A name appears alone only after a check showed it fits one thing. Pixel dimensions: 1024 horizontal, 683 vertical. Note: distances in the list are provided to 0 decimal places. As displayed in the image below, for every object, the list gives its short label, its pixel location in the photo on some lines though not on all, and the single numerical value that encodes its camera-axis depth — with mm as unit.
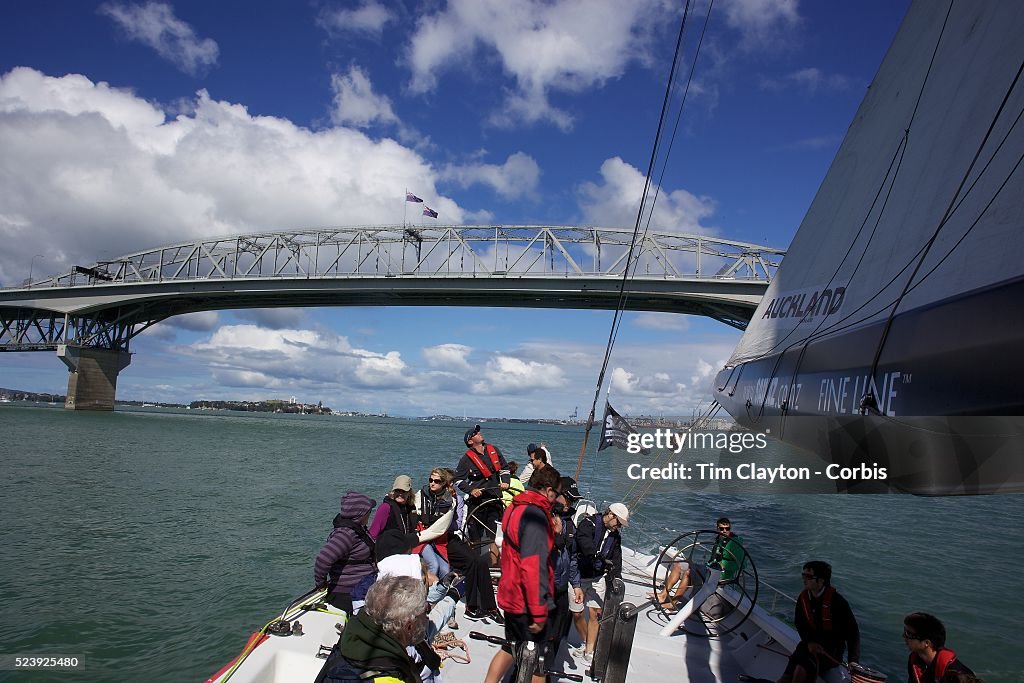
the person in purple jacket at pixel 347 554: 4441
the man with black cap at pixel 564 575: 4168
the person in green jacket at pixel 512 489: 7418
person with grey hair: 2346
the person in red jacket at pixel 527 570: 3705
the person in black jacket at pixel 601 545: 6082
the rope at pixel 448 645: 4961
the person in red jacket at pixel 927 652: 3703
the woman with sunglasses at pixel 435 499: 6125
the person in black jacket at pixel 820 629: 4310
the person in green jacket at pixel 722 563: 6035
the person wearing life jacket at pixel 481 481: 7406
